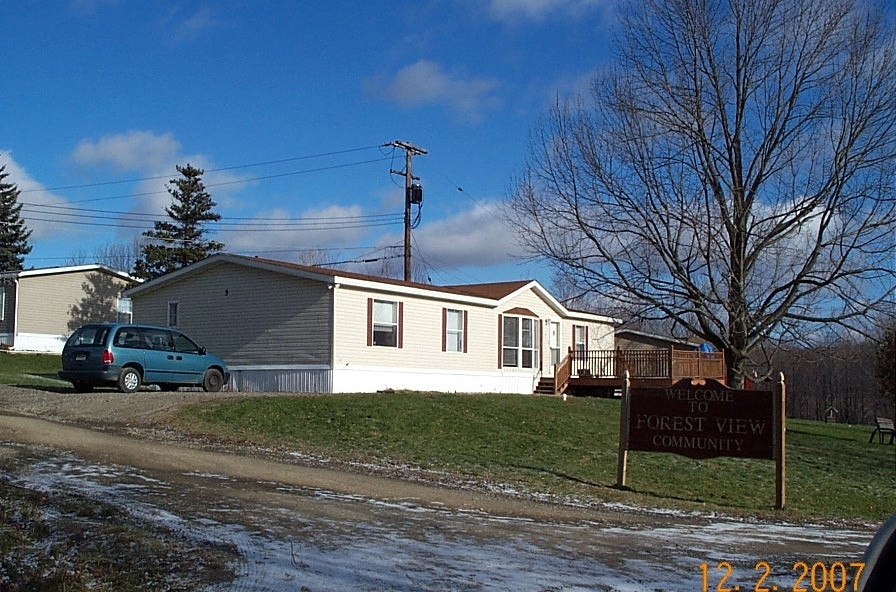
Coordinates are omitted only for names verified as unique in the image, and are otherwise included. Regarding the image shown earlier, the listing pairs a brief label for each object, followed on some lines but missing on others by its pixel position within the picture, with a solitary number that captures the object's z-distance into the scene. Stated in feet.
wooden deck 103.45
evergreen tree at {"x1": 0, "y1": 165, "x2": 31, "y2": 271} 195.42
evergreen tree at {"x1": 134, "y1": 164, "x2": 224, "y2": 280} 176.14
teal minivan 67.82
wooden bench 91.78
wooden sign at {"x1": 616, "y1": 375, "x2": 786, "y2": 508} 41.65
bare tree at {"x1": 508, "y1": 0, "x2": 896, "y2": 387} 76.84
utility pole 124.88
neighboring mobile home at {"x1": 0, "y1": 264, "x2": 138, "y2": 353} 134.00
